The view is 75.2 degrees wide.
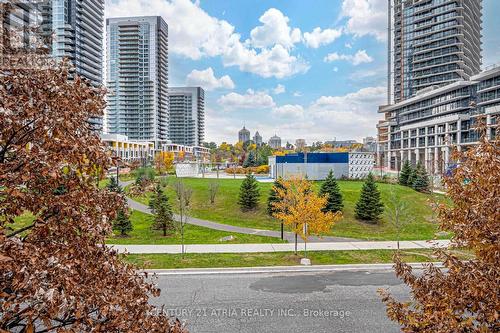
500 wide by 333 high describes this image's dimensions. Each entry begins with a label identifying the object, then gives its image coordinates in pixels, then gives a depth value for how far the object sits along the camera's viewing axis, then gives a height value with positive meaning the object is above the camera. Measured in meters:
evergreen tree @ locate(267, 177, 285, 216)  28.50 -3.00
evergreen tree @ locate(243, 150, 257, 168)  82.38 +0.79
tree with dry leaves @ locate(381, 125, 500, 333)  4.44 -1.51
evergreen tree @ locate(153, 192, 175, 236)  23.66 -3.88
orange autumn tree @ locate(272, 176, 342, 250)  17.77 -2.82
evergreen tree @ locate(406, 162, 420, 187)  41.25 -1.48
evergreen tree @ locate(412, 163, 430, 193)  38.93 -1.82
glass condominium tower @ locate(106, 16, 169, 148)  136.25 +38.10
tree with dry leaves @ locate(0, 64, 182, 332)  3.45 -0.43
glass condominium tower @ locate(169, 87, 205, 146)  183.62 +27.37
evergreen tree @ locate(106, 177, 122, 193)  27.43 -1.54
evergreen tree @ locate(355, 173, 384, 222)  27.41 -3.24
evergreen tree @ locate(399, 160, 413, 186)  42.21 -1.28
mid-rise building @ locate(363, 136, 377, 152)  179.43 +11.60
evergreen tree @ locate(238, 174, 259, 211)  30.45 -2.91
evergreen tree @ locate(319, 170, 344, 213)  28.05 -2.56
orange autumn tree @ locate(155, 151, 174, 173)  69.56 +0.29
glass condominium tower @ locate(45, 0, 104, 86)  101.56 +44.29
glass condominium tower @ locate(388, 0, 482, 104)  86.50 +35.53
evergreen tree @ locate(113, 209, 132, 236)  22.53 -4.34
